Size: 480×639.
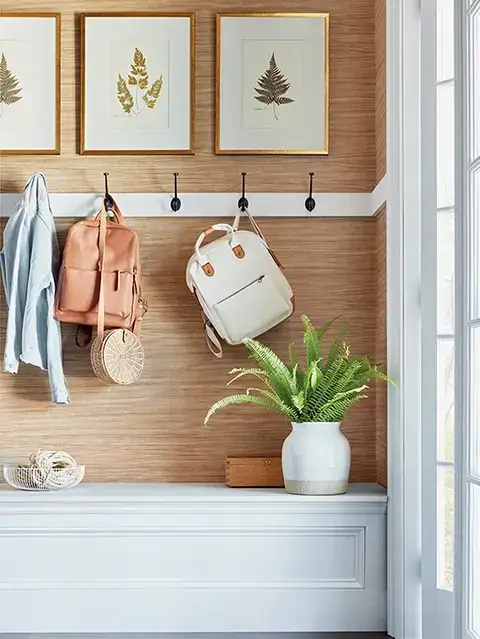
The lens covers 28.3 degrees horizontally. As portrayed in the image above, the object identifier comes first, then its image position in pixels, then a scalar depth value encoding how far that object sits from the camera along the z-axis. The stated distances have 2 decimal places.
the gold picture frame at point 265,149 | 3.20
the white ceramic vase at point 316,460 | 2.83
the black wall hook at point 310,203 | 3.18
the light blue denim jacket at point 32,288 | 3.01
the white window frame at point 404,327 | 2.69
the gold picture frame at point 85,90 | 3.21
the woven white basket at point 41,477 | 2.91
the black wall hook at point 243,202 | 3.17
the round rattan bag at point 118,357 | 3.01
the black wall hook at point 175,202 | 3.18
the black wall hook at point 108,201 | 3.15
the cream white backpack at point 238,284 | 3.06
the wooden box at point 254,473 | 3.00
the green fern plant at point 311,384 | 2.86
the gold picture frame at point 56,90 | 3.21
